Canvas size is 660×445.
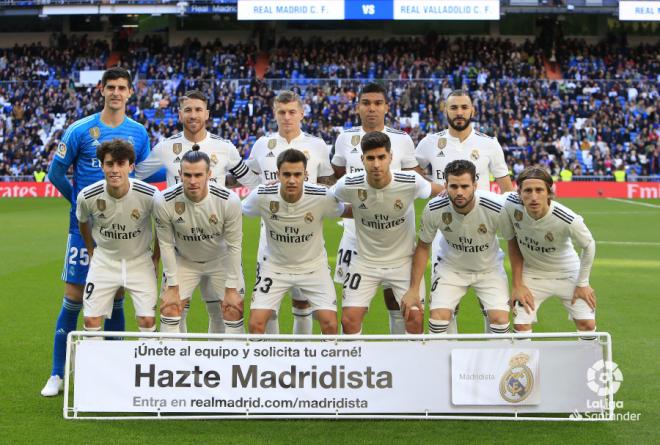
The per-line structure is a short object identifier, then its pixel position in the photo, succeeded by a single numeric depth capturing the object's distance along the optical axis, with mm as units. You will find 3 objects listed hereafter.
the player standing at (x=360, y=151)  7203
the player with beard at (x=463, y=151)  7414
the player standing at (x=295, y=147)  7191
